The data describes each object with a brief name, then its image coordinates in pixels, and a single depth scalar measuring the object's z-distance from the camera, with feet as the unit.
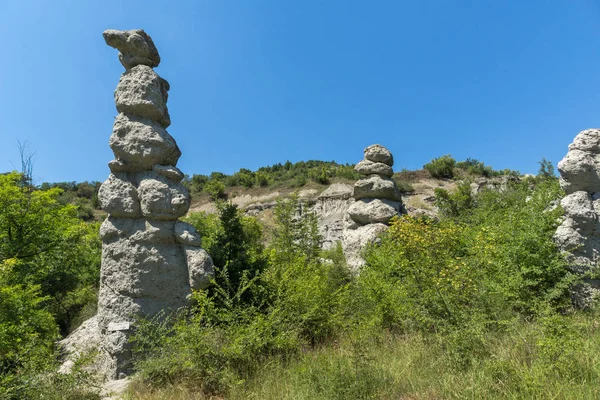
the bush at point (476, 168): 116.24
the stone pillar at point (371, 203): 42.78
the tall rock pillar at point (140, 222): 21.65
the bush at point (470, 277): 18.63
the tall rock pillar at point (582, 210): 21.59
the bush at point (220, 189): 109.31
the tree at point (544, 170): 71.51
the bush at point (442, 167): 114.32
